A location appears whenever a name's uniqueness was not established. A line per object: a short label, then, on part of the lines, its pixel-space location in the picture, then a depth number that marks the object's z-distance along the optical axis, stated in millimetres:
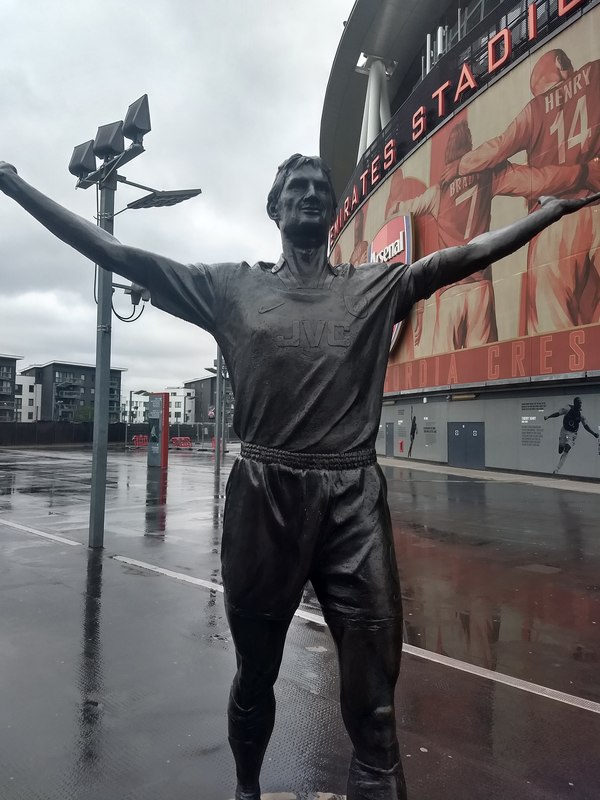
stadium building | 17219
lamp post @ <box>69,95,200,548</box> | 7637
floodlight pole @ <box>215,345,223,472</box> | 19662
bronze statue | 1925
